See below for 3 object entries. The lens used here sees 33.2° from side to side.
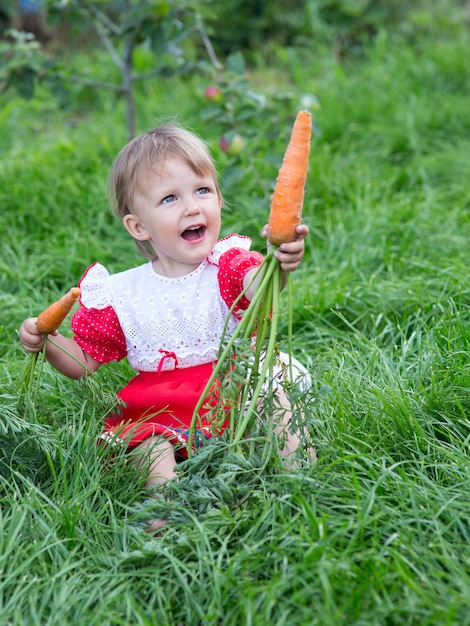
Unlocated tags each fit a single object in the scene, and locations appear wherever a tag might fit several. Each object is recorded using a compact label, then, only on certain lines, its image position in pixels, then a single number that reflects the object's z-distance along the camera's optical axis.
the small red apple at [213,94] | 3.60
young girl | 2.11
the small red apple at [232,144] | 3.57
